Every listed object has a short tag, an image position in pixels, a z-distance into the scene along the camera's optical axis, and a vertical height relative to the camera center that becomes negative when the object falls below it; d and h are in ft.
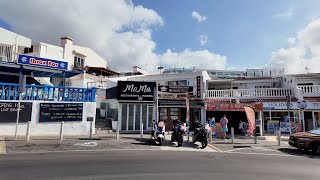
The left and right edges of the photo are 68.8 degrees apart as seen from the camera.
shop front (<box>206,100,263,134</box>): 69.72 +0.12
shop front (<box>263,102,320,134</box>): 69.77 -1.23
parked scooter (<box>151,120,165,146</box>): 44.34 -3.92
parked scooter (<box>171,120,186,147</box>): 44.57 -3.87
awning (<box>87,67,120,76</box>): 102.91 +18.08
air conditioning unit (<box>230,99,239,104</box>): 78.84 +3.87
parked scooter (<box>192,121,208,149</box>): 44.68 -4.42
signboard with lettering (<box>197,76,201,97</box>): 81.60 +9.11
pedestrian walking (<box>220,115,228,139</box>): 58.48 -3.19
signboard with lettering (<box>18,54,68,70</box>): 50.56 +10.81
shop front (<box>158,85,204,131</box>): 77.15 +2.56
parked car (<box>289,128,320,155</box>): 41.63 -5.03
